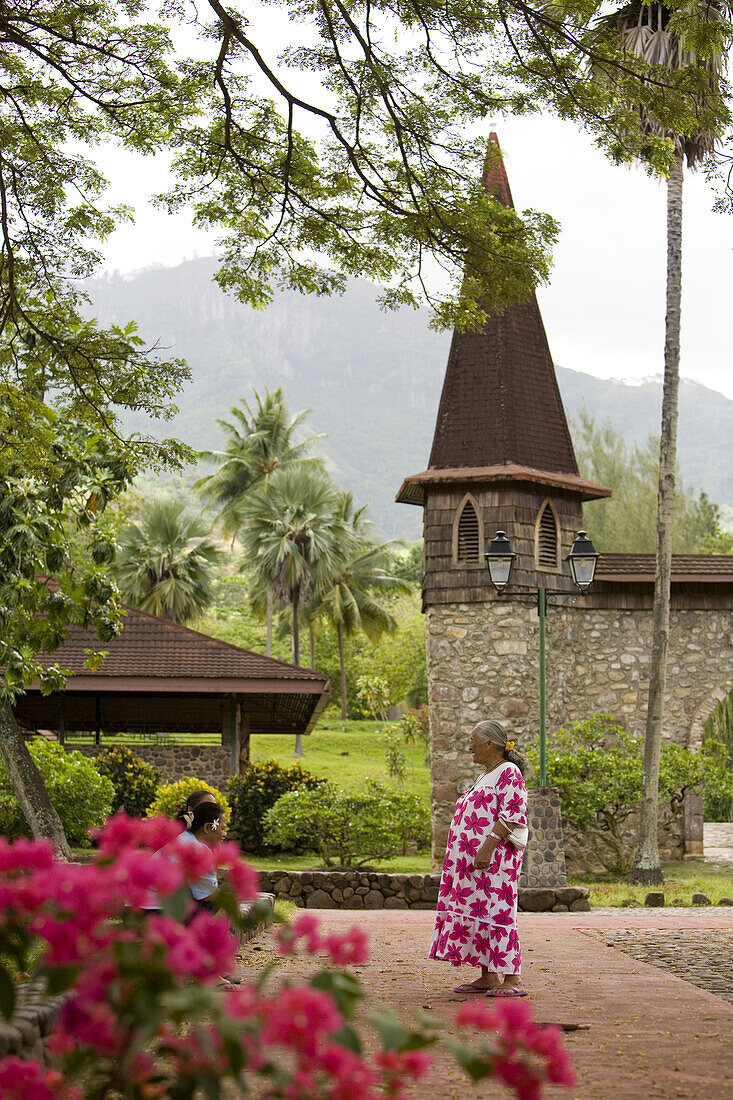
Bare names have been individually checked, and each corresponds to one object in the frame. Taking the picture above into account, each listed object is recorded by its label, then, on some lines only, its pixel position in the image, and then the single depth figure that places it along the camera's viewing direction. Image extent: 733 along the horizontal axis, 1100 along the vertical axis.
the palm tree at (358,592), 45.56
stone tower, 20.38
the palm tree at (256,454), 46.31
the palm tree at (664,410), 18.11
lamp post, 15.96
